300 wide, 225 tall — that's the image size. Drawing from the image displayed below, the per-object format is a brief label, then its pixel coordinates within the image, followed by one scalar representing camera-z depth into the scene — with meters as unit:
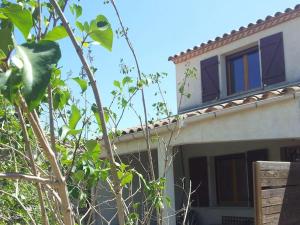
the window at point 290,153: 8.63
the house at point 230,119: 6.66
